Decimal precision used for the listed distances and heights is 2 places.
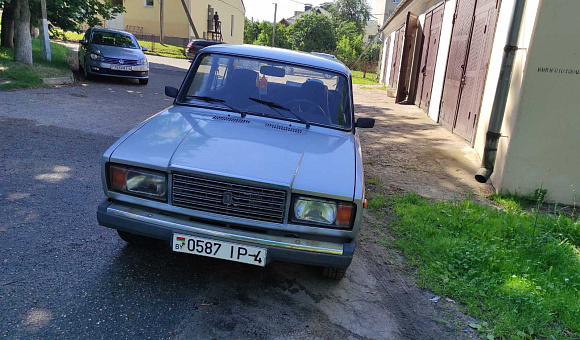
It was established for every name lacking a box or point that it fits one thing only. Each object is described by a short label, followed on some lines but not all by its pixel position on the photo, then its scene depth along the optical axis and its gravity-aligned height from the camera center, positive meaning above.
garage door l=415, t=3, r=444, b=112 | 12.30 +0.57
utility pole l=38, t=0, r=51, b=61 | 13.09 +0.28
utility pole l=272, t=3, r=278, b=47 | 52.03 +4.69
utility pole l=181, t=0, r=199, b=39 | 32.42 +2.64
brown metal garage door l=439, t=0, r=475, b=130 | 9.33 +0.37
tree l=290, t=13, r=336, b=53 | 55.16 +4.05
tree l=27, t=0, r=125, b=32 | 14.02 +1.10
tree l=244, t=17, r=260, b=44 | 67.38 +4.38
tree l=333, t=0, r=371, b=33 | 72.00 +9.28
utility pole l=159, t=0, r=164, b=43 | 32.94 +2.79
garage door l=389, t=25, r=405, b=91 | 18.99 +0.67
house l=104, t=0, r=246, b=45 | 36.28 +2.83
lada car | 2.81 -0.88
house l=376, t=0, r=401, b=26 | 62.31 +9.20
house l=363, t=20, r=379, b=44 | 78.74 +7.57
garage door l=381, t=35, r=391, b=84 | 24.97 +0.67
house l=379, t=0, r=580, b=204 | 5.29 -0.22
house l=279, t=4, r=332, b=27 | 78.99 +8.85
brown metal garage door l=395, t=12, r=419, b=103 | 15.34 +0.47
